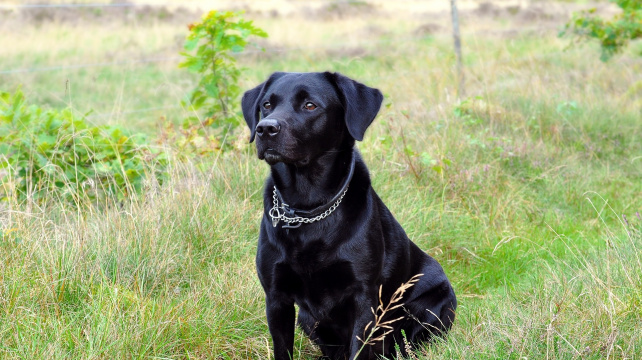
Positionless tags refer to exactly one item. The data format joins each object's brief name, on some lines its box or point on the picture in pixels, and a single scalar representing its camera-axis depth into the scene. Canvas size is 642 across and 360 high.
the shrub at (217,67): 4.62
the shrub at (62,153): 3.92
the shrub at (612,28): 7.64
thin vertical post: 6.91
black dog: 2.55
